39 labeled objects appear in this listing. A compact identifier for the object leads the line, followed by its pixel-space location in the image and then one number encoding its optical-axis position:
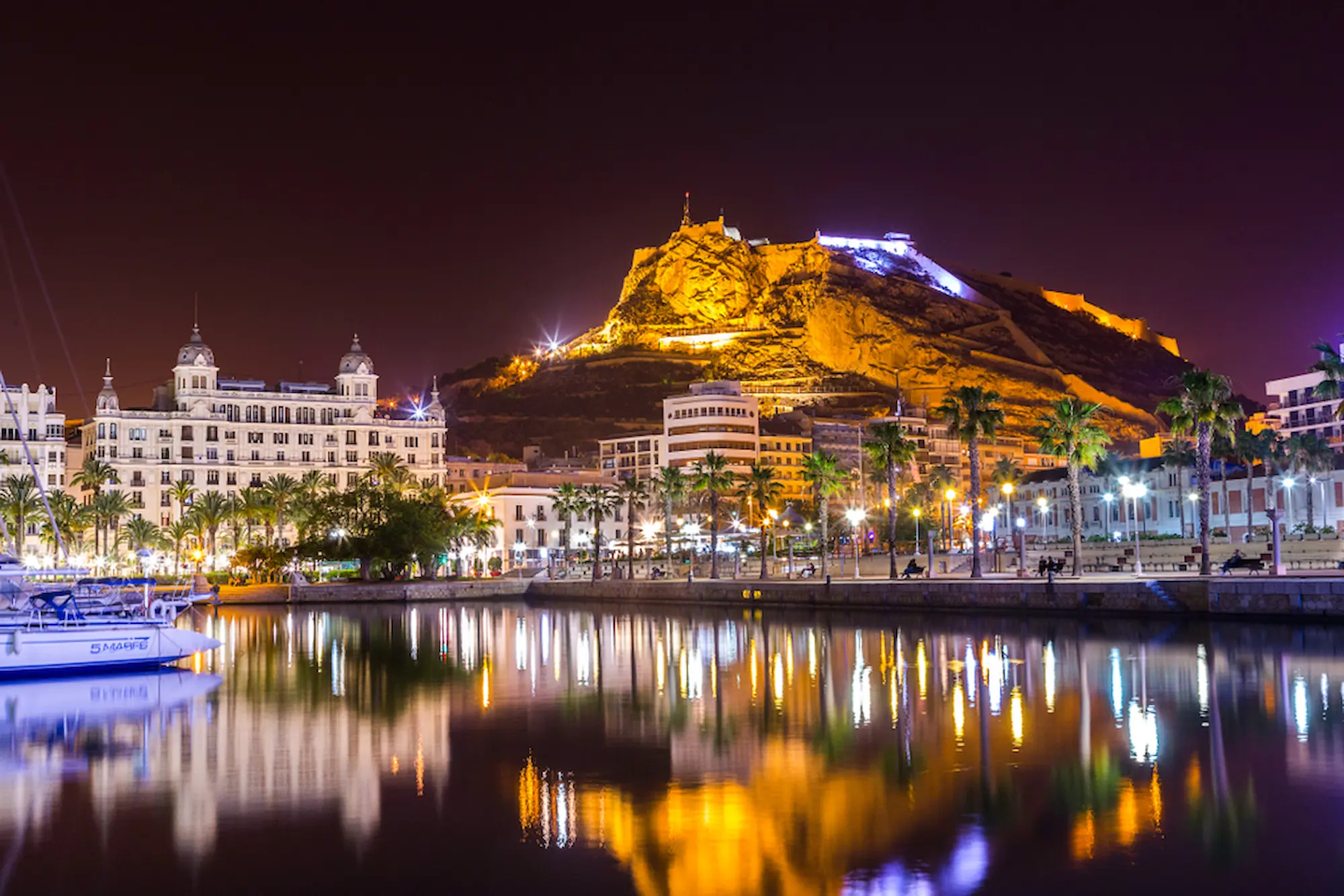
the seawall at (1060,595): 53.47
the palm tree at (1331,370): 62.88
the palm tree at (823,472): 102.81
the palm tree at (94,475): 138.12
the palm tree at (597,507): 113.44
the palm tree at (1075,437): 76.12
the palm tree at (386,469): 153.88
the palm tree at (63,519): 124.31
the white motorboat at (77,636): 45.12
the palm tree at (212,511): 136.50
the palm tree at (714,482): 105.75
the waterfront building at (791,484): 195.50
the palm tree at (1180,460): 106.56
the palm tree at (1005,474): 135.00
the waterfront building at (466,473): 191.62
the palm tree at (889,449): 91.19
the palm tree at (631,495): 117.56
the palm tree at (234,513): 138.12
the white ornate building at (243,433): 154.88
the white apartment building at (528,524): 157.12
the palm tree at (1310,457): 100.00
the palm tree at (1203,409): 68.12
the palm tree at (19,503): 120.75
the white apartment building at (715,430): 195.38
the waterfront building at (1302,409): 169.50
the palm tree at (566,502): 126.75
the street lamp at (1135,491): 102.69
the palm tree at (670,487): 118.31
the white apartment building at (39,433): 148.75
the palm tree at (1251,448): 109.19
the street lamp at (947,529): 133.25
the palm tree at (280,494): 140.12
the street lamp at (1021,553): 79.86
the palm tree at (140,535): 138.62
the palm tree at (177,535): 141.38
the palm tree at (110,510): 130.12
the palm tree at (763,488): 106.25
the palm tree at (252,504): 137.62
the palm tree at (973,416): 78.62
